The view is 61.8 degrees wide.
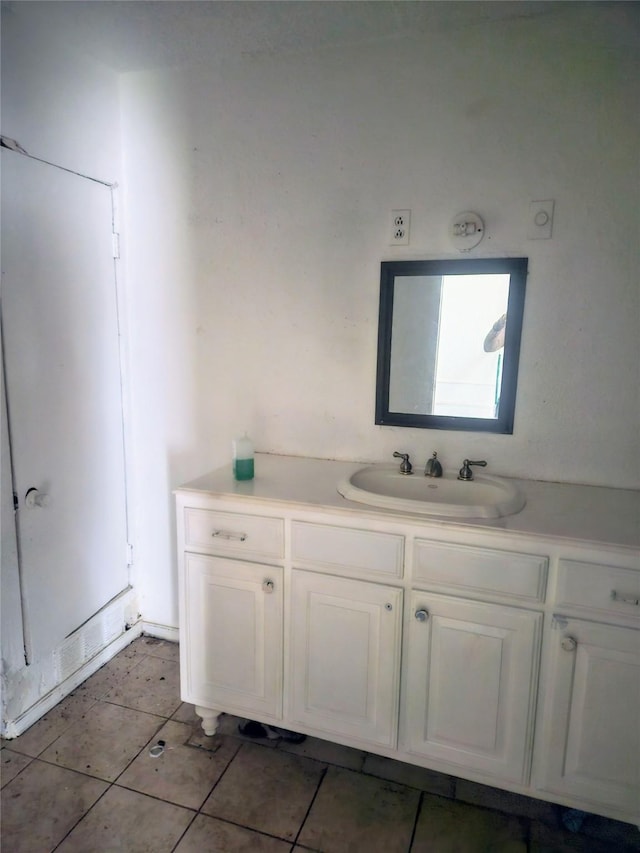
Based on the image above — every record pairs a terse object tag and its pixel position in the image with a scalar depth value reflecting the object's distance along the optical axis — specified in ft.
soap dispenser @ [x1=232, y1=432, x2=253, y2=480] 5.88
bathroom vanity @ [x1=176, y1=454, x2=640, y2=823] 4.52
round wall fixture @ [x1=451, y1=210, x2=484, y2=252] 5.74
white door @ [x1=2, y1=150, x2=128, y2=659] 5.71
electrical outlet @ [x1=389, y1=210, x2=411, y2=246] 6.03
